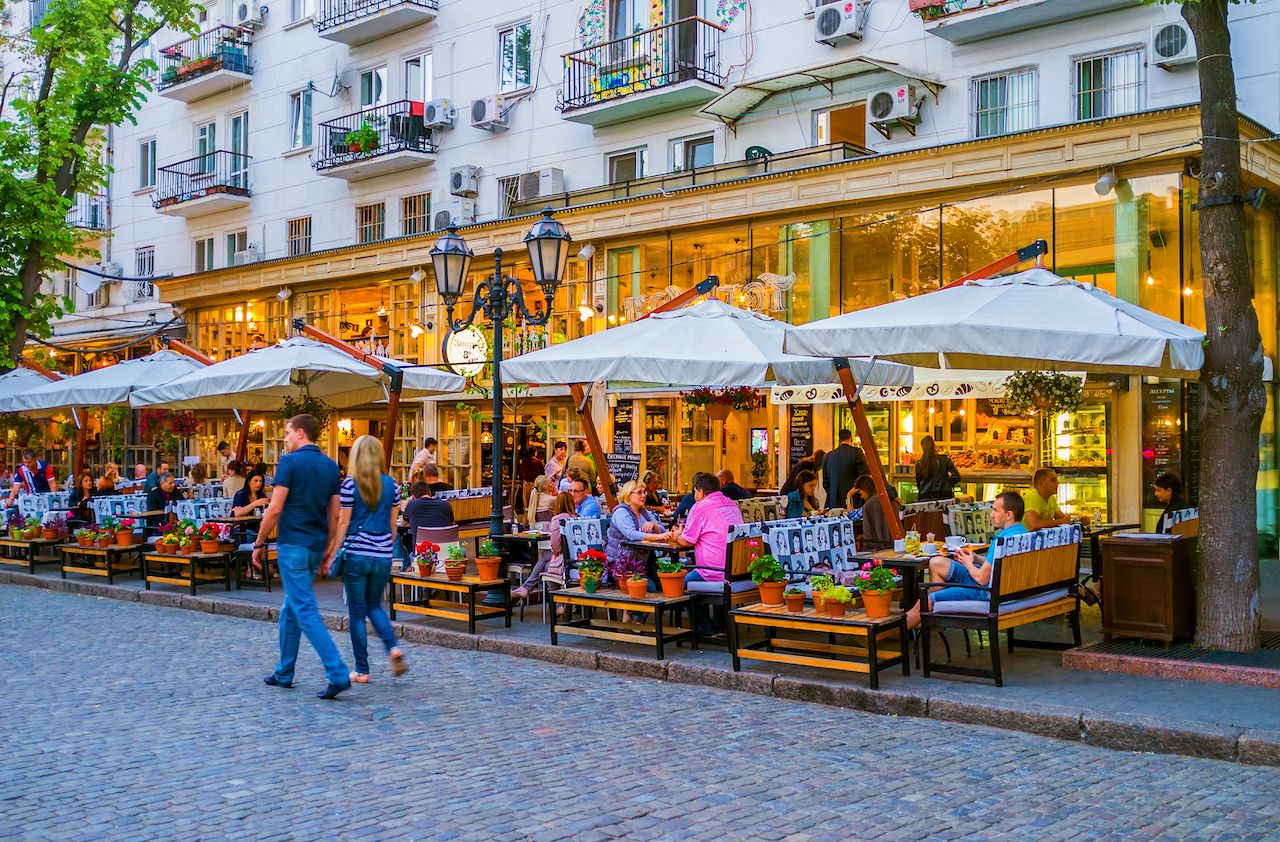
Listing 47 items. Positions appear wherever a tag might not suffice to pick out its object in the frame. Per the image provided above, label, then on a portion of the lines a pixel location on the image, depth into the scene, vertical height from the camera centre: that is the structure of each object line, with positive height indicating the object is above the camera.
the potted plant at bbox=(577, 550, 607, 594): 10.35 -1.19
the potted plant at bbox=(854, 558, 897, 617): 8.75 -1.17
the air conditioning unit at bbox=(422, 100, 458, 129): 24.91 +6.90
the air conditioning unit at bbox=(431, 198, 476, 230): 24.67 +4.73
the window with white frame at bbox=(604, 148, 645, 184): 22.12 +5.17
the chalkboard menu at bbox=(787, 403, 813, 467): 18.92 +0.02
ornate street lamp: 12.55 +1.80
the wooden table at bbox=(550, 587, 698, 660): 9.81 -1.68
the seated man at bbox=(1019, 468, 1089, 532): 12.25 -0.70
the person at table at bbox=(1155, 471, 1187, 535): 11.67 -0.60
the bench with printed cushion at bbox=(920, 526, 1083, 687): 8.52 -1.27
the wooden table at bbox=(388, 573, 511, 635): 11.09 -1.58
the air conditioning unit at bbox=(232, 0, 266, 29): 29.47 +10.80
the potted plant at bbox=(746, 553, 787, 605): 9.27 -1.14
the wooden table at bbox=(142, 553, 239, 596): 13.97 -1.58
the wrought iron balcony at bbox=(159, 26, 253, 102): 29.53 +9.61
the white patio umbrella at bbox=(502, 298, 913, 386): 11.55 +0.80
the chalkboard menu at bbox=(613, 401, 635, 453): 21.34 +0.18
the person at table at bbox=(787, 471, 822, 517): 13.55 -0.69
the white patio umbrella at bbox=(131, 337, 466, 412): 14.77 +0.81
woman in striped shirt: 8.70 -0.79
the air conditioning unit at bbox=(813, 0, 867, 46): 18.69 +6.66
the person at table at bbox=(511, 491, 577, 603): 11.43 -1.19
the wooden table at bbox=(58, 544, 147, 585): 15.11 -1.70
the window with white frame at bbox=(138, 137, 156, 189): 33.31 +7.92
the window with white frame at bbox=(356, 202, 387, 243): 26.58 +4.93
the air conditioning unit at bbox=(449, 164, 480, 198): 24.47 +5.36
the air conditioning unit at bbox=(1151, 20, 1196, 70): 15.74 +5.25
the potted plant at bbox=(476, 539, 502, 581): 11.23 -1.19
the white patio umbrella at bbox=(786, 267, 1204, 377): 8.91 +0.82
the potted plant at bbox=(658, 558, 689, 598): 9.97 -1.21
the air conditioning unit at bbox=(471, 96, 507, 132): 23.92 +6.63
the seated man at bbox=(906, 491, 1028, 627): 8.77 -1.04
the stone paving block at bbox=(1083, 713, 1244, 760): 6.93 -1.86
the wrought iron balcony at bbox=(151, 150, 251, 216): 29.42 +6.66
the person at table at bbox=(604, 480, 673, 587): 10.52 -0.85
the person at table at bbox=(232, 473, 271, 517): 14.91 -0.78
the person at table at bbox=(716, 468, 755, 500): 13.34 -0.62
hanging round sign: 16.14 +1.20
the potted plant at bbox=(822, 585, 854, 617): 8.80 -1.25
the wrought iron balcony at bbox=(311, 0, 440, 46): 25.20 +9.18
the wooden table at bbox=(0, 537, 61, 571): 16.88 -1.72
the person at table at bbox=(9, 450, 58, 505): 20.56 -0.69
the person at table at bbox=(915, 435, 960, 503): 16.28 -0.60
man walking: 8.37 -0.70
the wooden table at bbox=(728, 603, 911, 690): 8.52 -1.62
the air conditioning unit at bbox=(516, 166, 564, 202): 23.09 +5.04
